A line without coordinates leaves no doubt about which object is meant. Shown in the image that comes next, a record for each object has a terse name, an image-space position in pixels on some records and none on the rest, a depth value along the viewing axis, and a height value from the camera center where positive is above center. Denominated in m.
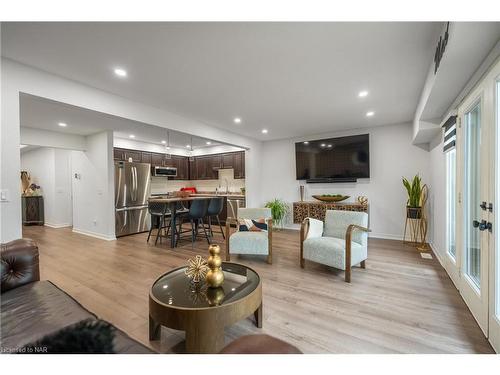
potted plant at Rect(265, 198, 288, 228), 5.81 -0.68
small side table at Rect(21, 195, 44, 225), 6.93 -0.73
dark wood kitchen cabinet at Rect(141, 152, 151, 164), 6.29 +0.80
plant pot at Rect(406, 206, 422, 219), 4.00 -0.55
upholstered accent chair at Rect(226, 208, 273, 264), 3.33 -0.88
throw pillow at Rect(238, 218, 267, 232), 3.69 -0.68
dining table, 4.35 -0.50
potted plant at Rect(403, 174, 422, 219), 4.01 -0.34
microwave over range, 6.47 +0.41
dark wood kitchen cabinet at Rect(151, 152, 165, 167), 6.60 +0.78
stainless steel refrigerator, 5.16 -0.27
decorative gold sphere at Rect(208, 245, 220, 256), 1.81 -0.53
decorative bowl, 5.04 -0.34
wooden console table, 4.84 -0.57
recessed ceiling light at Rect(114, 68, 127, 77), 2.46 +1.26
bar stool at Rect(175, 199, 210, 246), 4.38 -0.52
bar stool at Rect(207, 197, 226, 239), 4.71 -0.47
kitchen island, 6.33 -0.57
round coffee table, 1.45 -0.84
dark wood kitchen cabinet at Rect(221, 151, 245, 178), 6.62 +0.67
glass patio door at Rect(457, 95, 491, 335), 1.79 -0.23
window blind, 2.63 +0.61
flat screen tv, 4.97 +0.57
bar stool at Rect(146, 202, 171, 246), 4.47 -0.50
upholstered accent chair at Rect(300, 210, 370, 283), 2.77 -0.78
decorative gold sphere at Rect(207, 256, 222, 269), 1.80 -0.62
